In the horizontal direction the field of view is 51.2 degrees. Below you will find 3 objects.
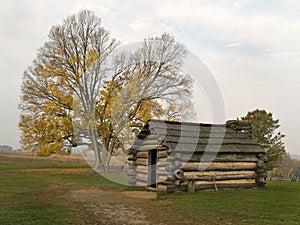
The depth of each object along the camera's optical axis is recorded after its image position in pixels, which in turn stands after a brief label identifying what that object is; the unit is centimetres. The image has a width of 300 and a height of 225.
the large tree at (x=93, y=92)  2745
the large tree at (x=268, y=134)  3547
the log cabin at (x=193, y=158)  1516
